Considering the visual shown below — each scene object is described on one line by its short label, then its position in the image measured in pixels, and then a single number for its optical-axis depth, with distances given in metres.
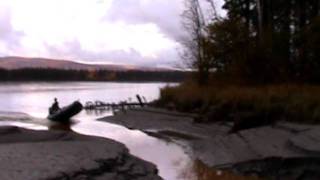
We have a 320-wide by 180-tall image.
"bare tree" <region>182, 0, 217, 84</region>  27.36
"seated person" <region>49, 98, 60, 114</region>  31.80
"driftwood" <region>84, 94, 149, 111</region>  39.73
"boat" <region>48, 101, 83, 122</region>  30.11
